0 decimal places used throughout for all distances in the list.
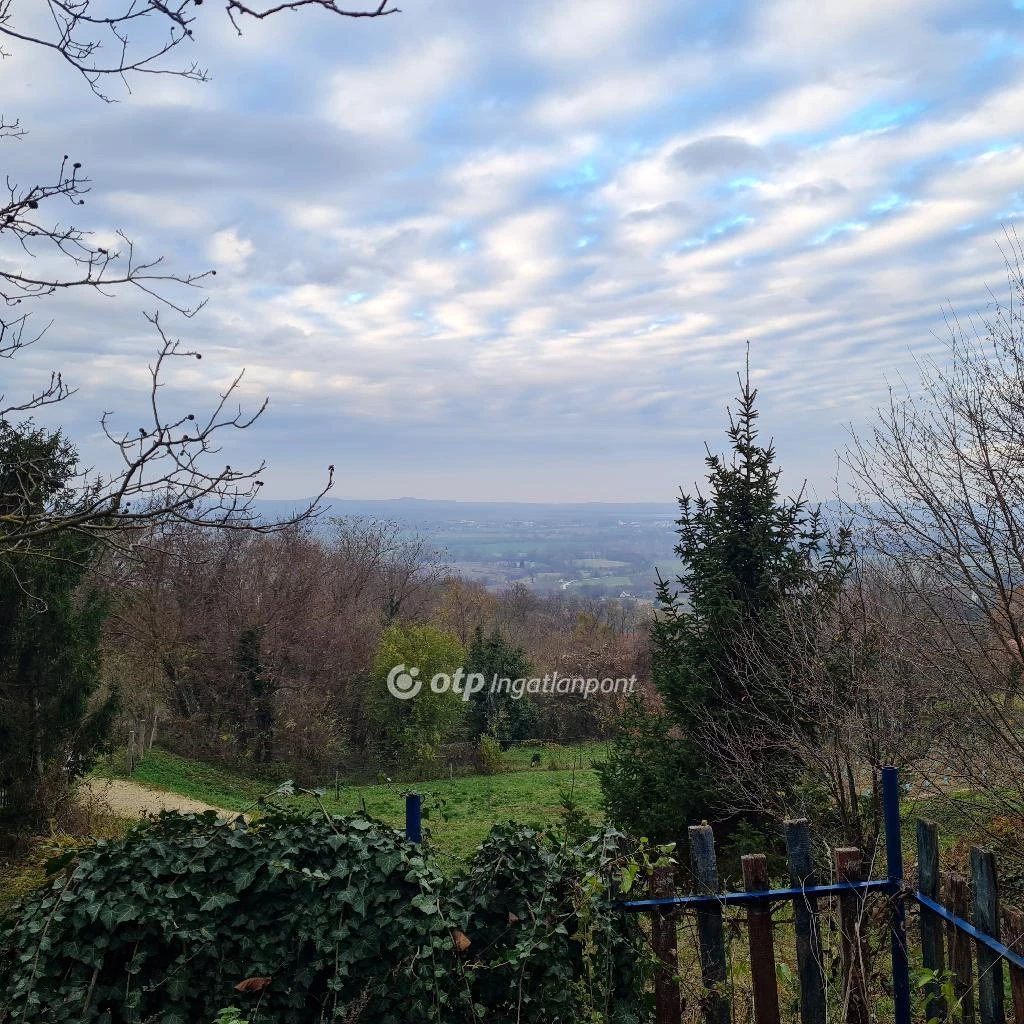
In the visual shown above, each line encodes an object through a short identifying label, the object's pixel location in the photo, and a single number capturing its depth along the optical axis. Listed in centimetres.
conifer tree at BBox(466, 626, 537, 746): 2858
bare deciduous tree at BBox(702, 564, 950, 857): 590
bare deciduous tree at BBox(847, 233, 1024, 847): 643
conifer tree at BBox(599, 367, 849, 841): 696
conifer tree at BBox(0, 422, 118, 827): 1073
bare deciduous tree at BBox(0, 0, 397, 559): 304
